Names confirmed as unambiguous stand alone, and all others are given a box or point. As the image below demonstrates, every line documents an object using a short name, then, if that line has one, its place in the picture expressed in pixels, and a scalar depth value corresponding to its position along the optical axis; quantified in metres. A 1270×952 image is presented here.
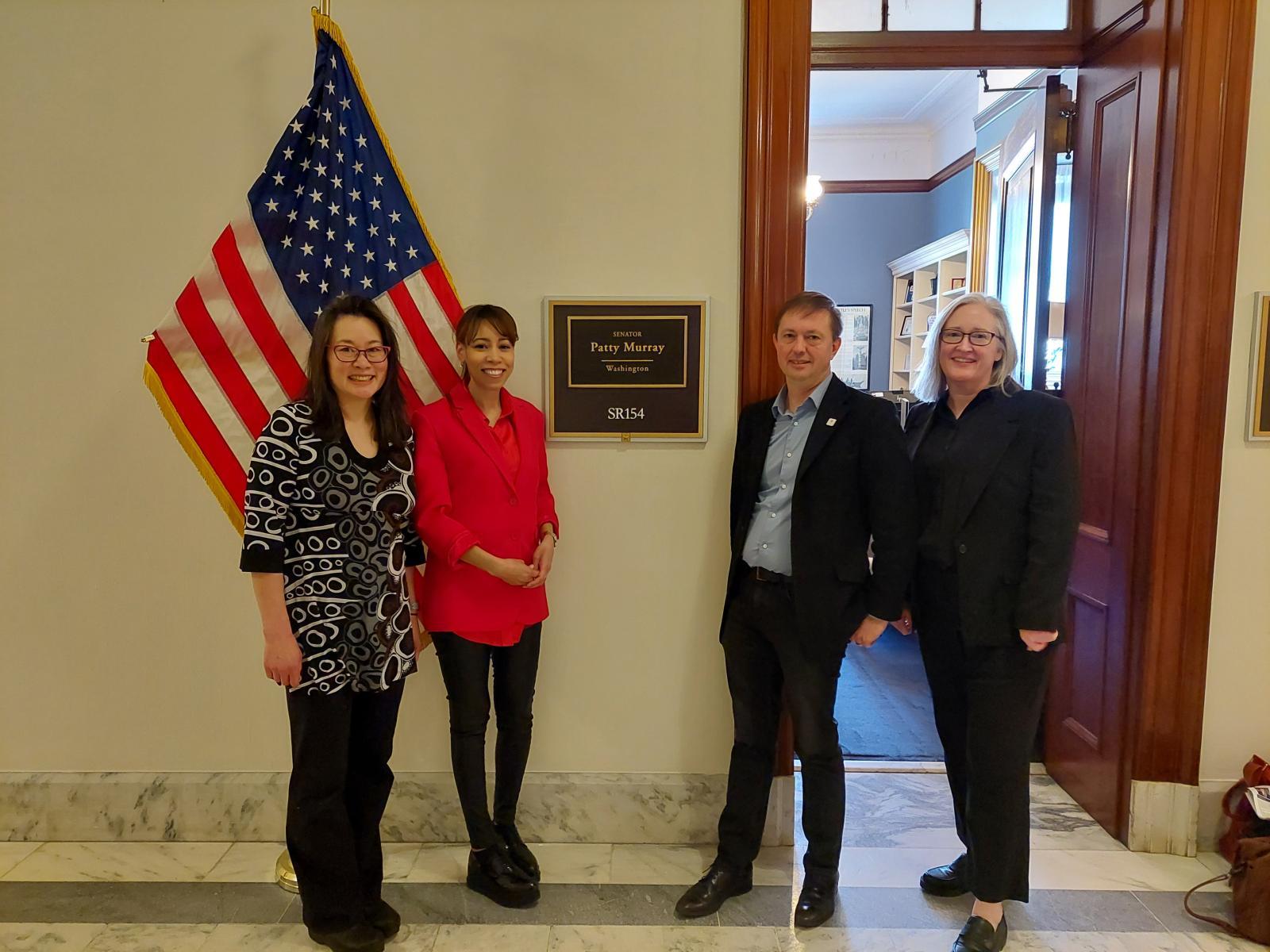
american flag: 2.08
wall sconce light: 5.47
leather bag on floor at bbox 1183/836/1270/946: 2.06
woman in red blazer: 2.03
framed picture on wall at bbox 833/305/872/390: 7.86
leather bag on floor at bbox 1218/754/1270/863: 2.32
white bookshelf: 6.39
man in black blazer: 2.01
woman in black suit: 1.91
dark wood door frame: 2.25
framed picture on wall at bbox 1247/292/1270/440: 2.32
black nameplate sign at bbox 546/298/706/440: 2.38
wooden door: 2.41
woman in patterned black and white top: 1.79
